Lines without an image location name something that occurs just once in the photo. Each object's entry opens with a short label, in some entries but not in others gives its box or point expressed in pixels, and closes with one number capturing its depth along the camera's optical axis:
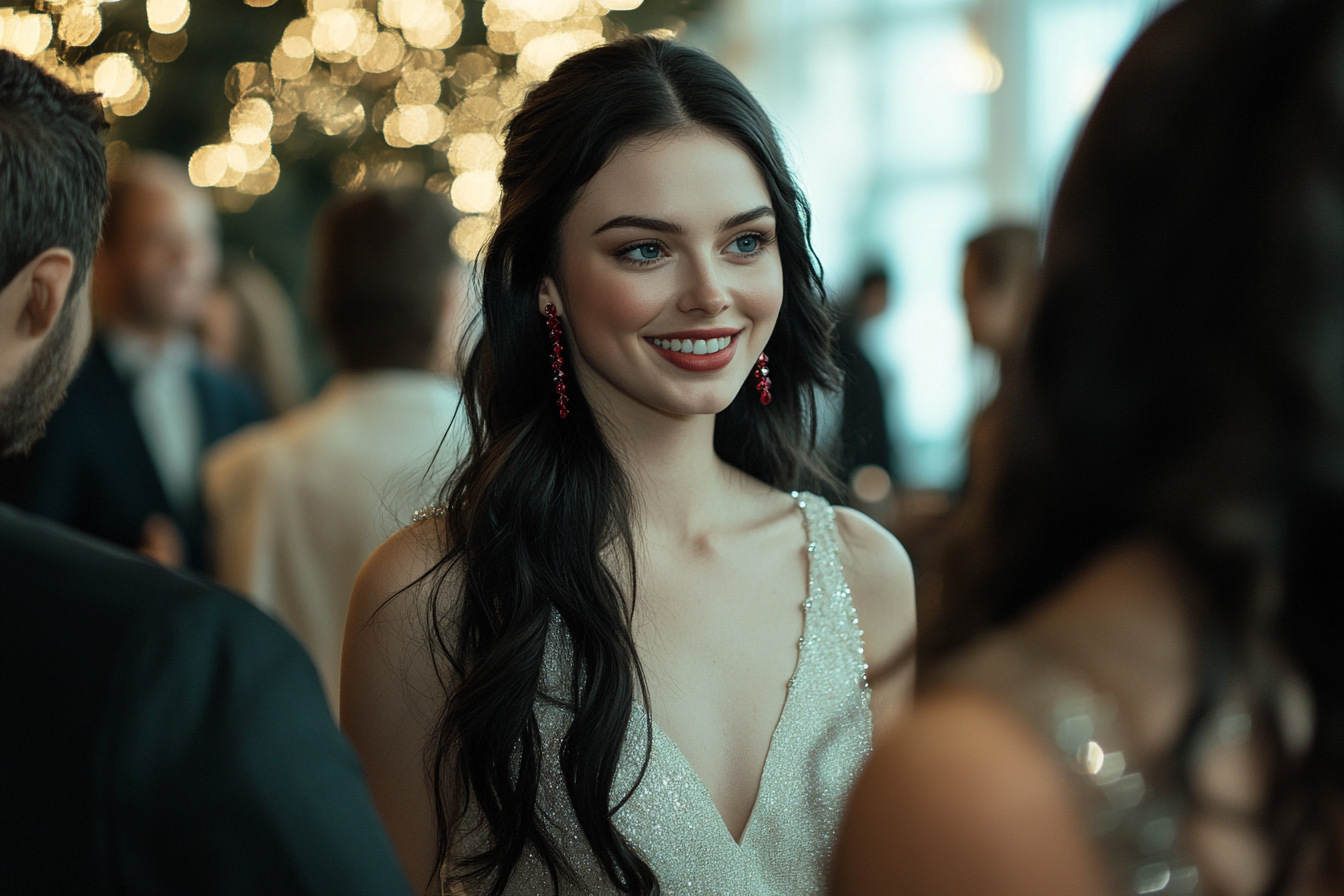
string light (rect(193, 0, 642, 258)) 4.91
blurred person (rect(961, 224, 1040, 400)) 4.01
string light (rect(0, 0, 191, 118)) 3.97
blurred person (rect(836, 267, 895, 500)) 4.39
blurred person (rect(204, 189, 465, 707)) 2.72
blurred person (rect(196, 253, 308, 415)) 5.11
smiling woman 1.69
